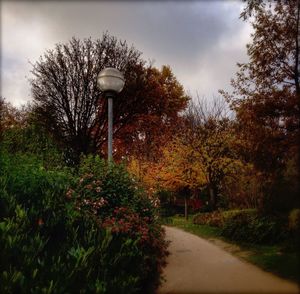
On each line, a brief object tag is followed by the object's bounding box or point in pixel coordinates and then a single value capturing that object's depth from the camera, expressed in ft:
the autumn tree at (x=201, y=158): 64.95
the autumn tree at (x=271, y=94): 17.17
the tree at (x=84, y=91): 56.24
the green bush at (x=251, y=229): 19.08
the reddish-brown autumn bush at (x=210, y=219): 51.42
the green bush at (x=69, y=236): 15.60
